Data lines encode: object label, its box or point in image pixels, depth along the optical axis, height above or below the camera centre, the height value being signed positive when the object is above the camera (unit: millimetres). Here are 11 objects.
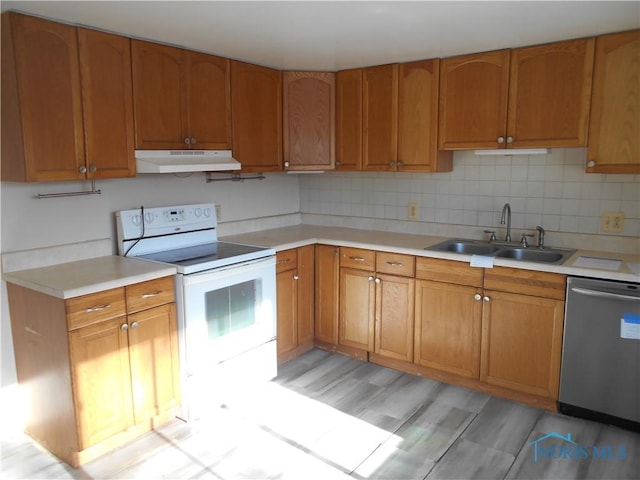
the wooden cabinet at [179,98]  2848 +404
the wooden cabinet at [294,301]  3482 -968
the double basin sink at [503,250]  3147 -558
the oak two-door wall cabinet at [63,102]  2352 +315
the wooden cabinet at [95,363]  2355 -979
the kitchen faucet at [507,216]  3299 -346
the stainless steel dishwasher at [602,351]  2557 -982
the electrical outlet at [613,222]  3023 -349
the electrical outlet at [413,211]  3828 -352
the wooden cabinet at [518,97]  2832 +400
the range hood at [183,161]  2822 +25
